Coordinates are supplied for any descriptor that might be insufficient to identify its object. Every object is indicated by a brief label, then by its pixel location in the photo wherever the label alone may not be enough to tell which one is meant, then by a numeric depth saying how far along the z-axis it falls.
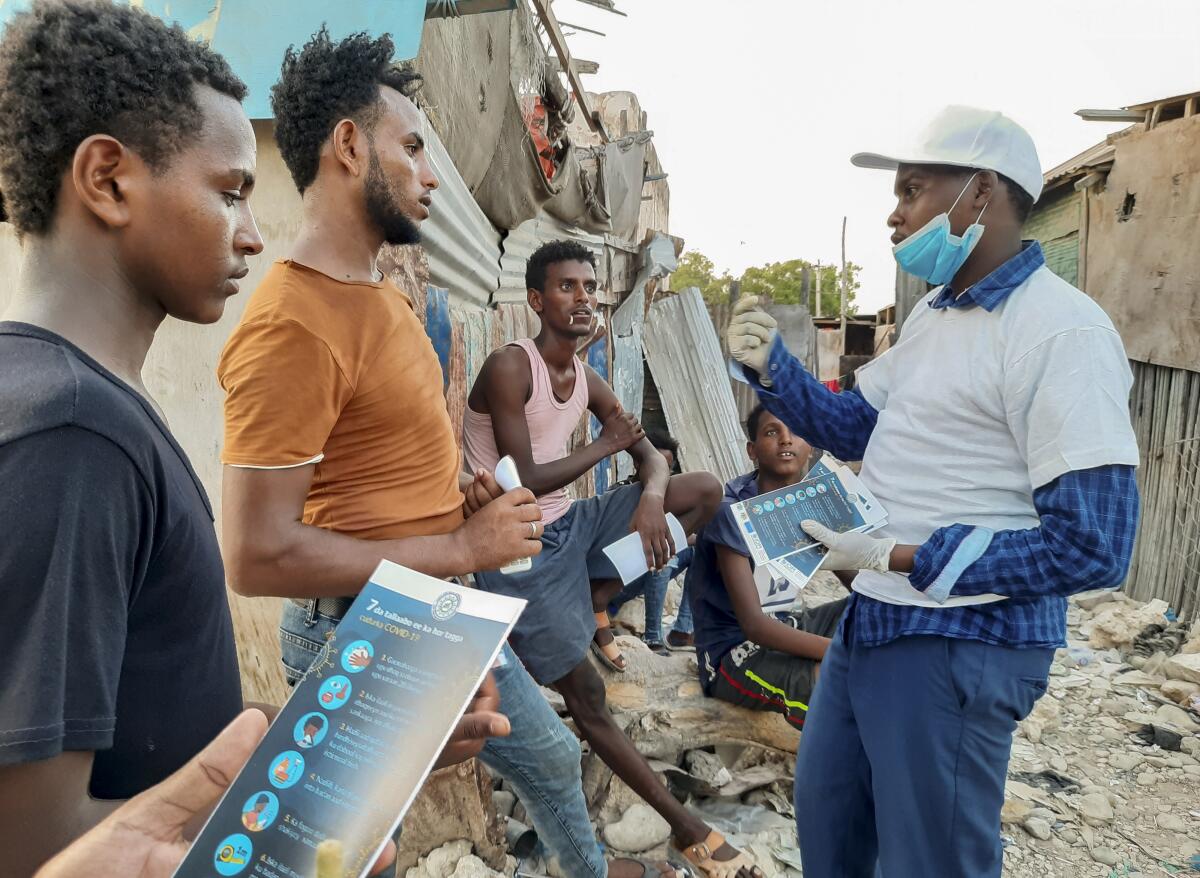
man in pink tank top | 2.61
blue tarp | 2.02
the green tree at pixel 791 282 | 34.56
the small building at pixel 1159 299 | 5.64
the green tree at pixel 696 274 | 37.19
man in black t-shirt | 0.70
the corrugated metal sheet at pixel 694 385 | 8.20
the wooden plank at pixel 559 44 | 3.68
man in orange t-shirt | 1.37
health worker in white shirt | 1.55
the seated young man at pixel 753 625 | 3.07
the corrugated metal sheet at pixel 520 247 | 4.38
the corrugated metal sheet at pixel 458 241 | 2.85
